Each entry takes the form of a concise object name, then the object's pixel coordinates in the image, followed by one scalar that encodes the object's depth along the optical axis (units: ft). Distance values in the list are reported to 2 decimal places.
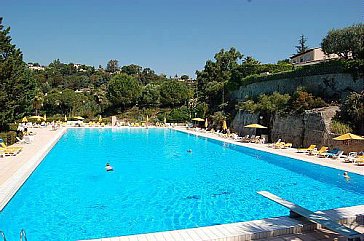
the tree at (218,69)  134.10
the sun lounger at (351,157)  43.47
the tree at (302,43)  189.67
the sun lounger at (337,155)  46.40
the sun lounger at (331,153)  48.02
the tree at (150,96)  150.00
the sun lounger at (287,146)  58.15
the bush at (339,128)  51.29
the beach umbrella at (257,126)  69.23
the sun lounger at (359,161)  41.65
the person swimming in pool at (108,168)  43.60
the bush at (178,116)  128.88
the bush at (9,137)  55.21
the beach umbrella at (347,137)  45.72
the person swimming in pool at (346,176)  36.17
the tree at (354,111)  50.57
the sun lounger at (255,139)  69.05
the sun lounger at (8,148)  47.34
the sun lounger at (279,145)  58.54
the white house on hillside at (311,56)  101.08
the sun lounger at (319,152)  48.58
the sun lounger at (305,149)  51.49
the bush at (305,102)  59.82
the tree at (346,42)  61.75
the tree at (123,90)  145.79
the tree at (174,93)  146.72
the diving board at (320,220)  15.44
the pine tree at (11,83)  55.83
